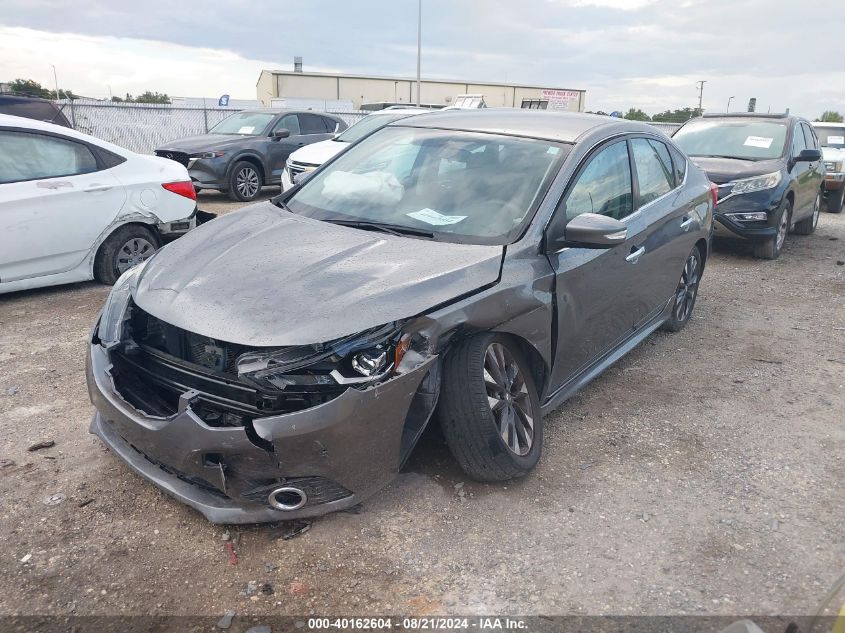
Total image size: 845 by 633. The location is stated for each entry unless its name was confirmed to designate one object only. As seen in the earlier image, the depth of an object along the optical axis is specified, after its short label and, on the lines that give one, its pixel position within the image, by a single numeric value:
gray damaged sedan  2.60
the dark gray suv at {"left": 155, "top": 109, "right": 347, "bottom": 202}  11.29
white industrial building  53.03
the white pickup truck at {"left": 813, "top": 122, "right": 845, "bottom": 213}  12.87
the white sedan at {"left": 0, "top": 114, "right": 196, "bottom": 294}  5.55
